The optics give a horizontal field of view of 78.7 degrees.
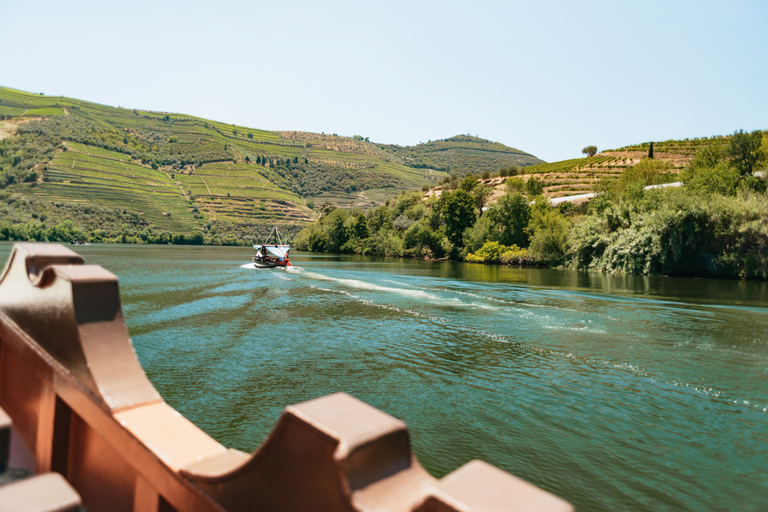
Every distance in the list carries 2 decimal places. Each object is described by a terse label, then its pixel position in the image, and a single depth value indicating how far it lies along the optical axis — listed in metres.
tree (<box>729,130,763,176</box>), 55.16
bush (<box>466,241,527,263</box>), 60.69
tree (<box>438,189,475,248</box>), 71.25
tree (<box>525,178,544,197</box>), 75.99
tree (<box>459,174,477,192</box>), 88.12
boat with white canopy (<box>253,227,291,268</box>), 43.88
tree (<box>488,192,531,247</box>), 63.53
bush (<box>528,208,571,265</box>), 53.53
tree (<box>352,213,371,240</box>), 94.19
